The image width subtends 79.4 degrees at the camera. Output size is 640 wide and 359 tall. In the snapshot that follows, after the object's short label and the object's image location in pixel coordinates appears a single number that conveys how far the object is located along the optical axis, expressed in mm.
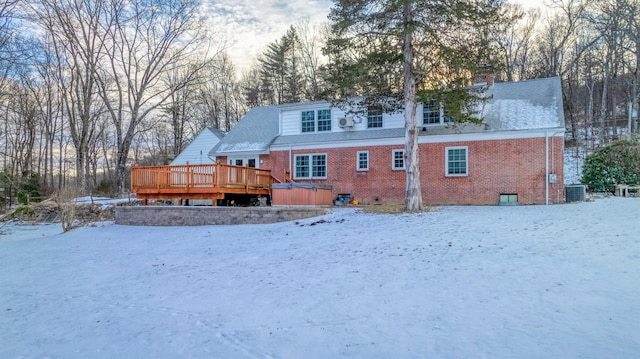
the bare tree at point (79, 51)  24125
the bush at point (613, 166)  16438
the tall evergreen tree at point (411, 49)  12312
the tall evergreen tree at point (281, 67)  35031
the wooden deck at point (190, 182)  14508
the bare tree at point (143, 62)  26000
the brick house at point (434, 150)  14633
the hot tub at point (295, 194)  13992
